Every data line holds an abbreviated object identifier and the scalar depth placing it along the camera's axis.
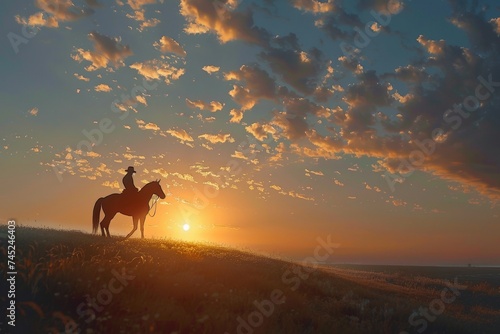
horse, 23.69
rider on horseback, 23.75
